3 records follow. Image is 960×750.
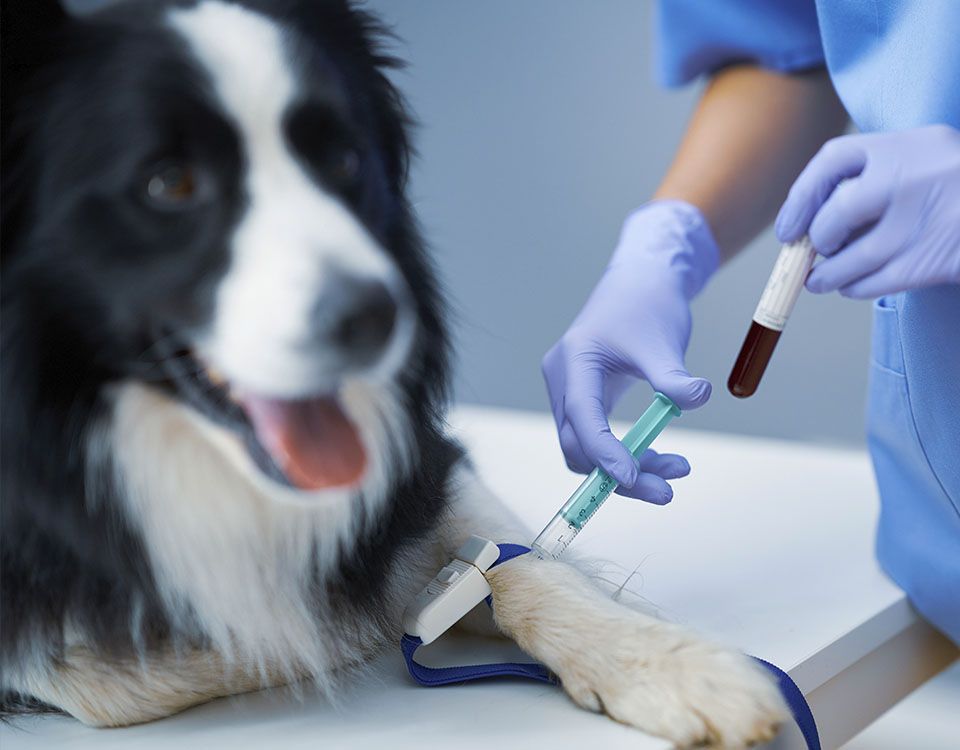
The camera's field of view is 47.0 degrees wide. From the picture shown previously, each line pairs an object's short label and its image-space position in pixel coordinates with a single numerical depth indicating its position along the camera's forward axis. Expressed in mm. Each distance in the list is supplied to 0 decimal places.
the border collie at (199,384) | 710
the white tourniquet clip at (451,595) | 813
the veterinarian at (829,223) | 912
